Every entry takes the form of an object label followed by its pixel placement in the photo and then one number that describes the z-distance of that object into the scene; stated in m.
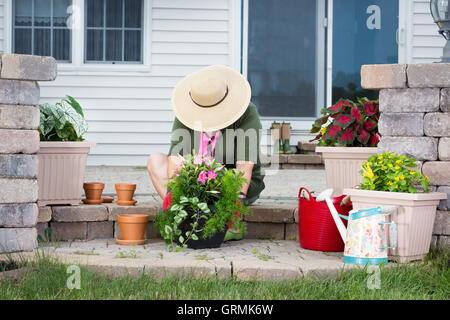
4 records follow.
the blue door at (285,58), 7.73
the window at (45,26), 7.29
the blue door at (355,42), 7.80
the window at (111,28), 7.32
